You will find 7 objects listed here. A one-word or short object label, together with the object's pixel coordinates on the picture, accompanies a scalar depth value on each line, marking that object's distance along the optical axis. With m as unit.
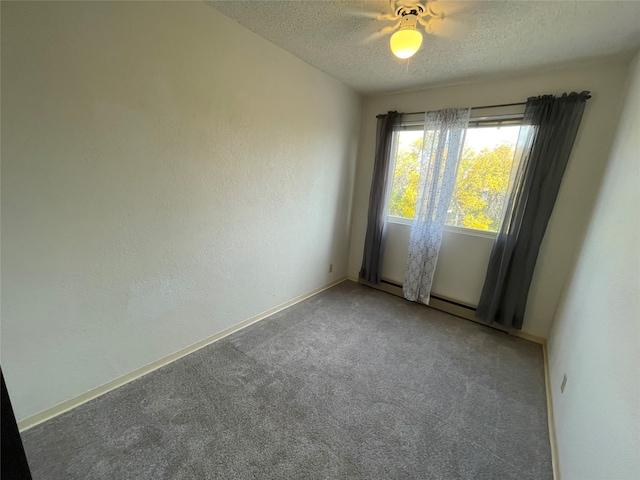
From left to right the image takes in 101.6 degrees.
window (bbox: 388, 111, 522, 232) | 2.52
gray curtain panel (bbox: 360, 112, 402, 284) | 3.07
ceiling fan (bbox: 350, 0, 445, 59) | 1.52
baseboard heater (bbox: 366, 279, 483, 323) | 2.85
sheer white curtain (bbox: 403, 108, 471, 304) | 2.69
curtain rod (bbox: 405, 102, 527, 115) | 2.38
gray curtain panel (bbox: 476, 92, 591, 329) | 2.18
